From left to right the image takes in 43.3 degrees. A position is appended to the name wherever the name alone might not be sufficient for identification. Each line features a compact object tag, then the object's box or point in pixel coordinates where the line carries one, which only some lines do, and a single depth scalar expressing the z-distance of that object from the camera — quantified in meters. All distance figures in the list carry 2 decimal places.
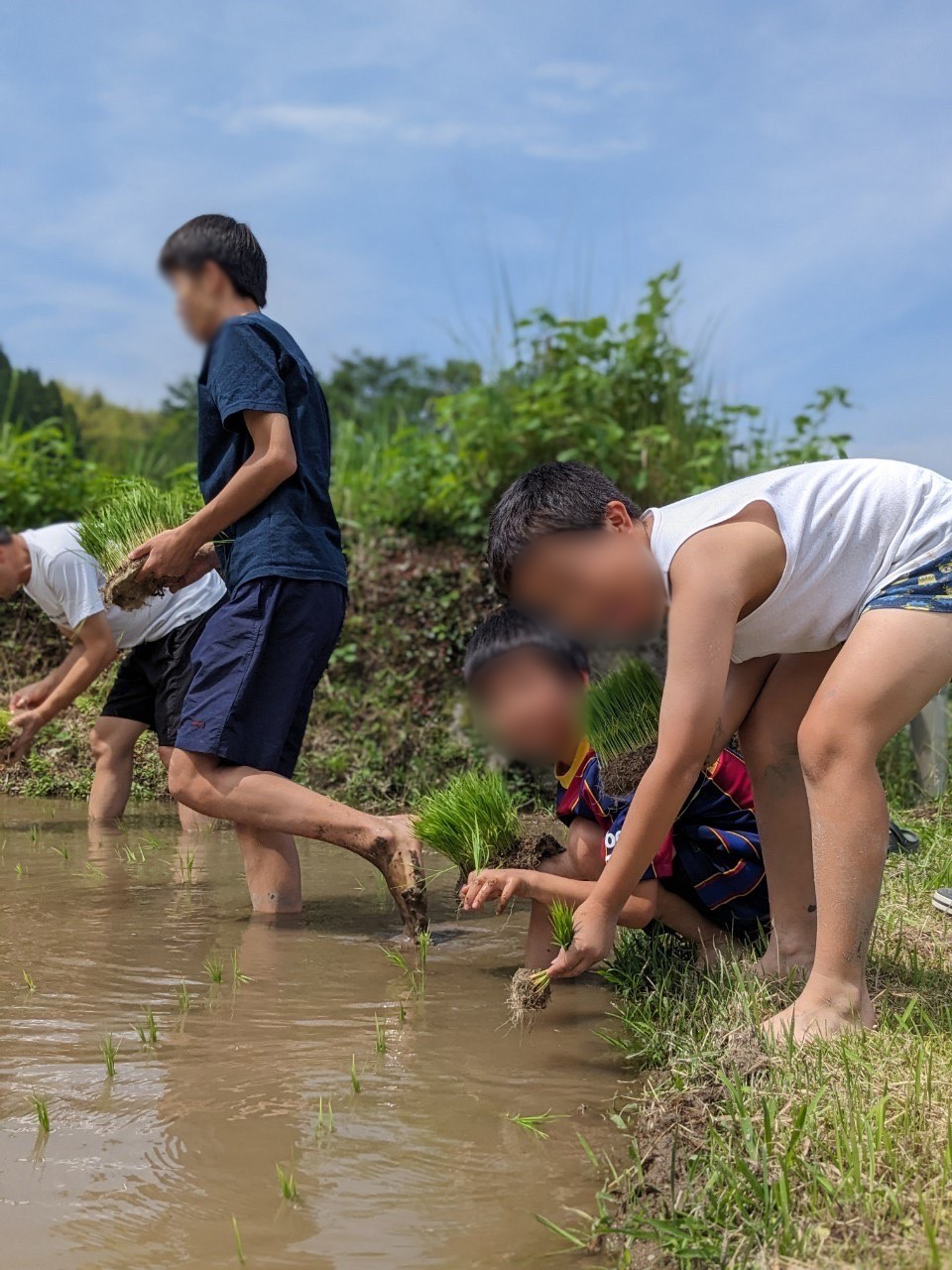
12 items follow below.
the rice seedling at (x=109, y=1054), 2.38
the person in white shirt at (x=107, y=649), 5.38
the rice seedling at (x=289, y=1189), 1.88
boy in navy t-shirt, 3.66
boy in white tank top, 2.47
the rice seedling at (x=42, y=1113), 2.10
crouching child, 2.97
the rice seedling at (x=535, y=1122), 2.17
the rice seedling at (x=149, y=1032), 2.58
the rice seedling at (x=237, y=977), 3.09
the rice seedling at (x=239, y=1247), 1.70
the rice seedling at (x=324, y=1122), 2.13
